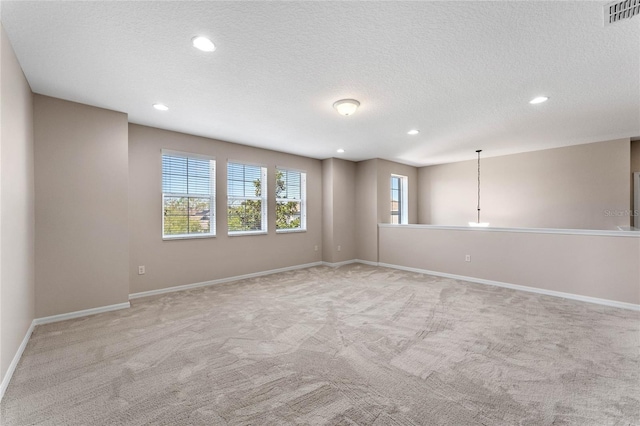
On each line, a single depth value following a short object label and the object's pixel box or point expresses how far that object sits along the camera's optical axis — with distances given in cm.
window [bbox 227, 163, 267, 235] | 509
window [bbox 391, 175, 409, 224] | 762
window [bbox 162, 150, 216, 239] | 434
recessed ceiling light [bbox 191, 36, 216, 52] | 208
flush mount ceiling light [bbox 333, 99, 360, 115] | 316
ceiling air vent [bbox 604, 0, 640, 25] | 177
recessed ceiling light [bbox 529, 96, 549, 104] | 314
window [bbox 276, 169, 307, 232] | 588
